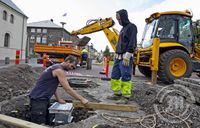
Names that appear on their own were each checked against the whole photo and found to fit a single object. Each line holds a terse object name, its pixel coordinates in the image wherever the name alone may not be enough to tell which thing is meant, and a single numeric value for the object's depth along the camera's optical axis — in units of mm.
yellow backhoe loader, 5112
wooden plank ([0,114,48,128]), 1701
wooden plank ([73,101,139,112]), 2602
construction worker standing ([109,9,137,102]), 3051
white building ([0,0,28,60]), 19518
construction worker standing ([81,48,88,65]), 11070
